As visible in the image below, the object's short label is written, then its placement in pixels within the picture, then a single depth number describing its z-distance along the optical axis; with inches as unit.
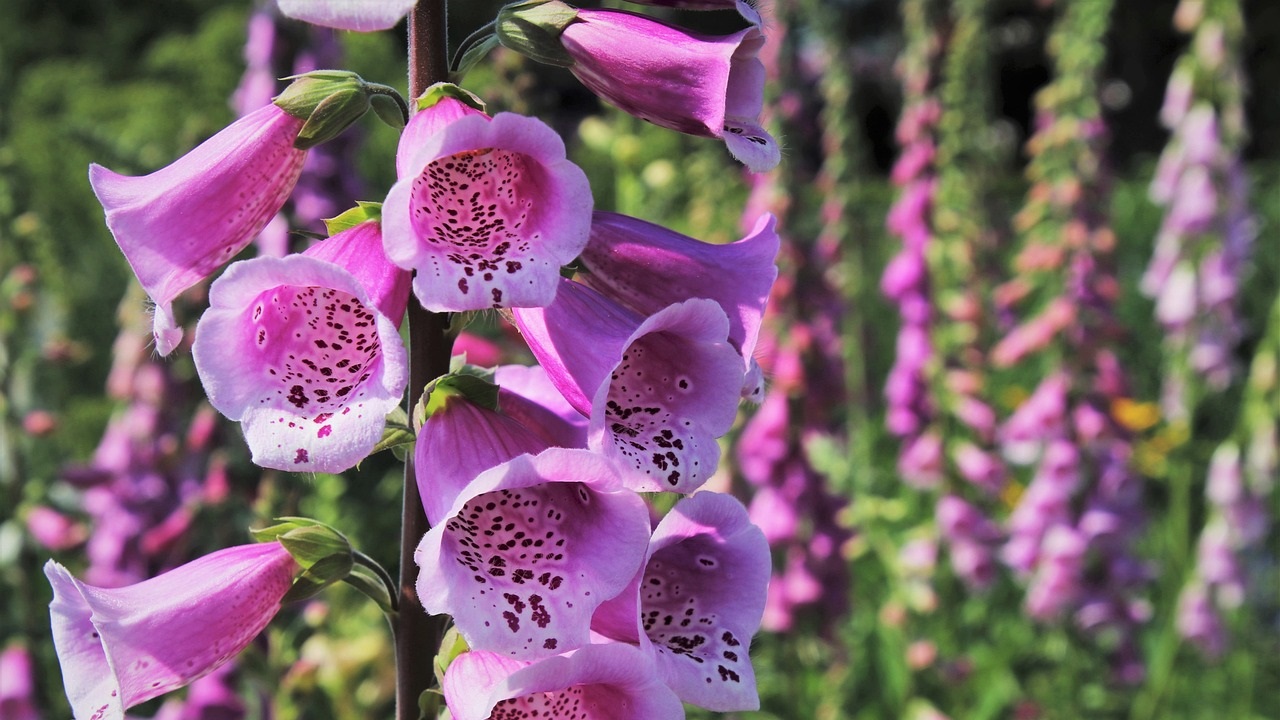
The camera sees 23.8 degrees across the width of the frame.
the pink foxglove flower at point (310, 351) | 22.4
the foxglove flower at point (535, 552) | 22.3
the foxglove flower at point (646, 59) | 23.5
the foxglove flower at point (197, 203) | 23.3
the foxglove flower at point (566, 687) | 22.3
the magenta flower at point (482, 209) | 22.3
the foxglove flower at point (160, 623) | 23.2
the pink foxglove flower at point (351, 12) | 22.0
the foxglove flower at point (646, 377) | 22.8
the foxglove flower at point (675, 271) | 23.8
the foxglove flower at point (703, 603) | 23.3
